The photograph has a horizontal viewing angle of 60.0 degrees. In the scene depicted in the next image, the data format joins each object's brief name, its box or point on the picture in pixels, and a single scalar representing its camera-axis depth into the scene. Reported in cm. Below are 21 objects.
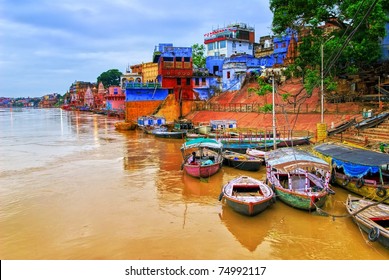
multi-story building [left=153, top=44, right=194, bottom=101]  5556
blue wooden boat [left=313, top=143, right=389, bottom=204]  1470
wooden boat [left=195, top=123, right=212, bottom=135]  3662
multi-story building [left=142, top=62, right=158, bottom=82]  7402
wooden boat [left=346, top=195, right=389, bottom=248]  1067
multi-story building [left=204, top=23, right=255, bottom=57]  7138
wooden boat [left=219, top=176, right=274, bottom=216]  1367
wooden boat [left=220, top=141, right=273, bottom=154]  2714
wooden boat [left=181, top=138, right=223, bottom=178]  2002
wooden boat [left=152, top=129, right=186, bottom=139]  3938
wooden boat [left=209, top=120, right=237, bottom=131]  3759
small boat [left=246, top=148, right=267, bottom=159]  2412
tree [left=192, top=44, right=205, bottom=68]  7000
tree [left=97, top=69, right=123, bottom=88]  13200
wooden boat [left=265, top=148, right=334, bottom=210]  1413
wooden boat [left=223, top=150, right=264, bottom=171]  2206
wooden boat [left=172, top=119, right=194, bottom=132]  4195
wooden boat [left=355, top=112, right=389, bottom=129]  2539
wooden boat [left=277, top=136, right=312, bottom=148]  2744
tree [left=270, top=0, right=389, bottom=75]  2719
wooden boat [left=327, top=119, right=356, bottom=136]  2689
